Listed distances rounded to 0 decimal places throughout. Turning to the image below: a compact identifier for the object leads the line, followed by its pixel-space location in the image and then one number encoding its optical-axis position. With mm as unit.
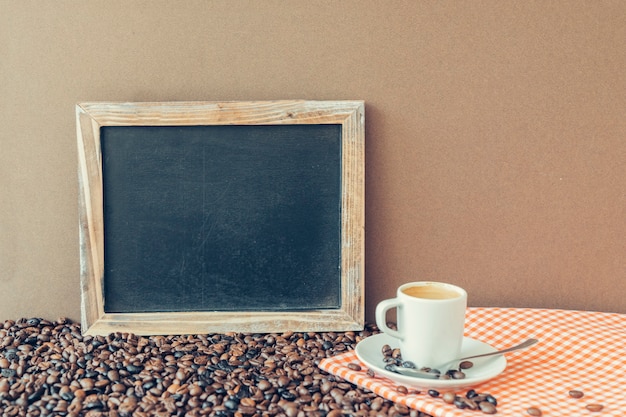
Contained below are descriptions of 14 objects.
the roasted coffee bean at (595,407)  957
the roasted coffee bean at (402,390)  1006
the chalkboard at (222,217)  1306
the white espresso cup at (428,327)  1025
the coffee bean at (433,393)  992
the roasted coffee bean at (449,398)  967
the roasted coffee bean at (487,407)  938
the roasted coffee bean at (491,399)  961
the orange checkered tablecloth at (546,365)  977
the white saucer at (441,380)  978
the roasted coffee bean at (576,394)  1007
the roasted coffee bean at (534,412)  929
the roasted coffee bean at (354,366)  1100
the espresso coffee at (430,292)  1107
